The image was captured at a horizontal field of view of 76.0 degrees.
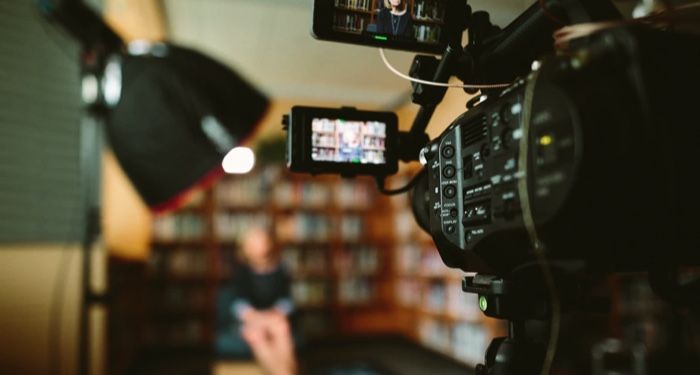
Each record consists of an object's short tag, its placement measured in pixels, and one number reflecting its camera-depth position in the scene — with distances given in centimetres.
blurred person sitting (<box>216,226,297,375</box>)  313
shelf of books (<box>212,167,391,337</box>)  448
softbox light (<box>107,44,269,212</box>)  114
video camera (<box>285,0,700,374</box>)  41
